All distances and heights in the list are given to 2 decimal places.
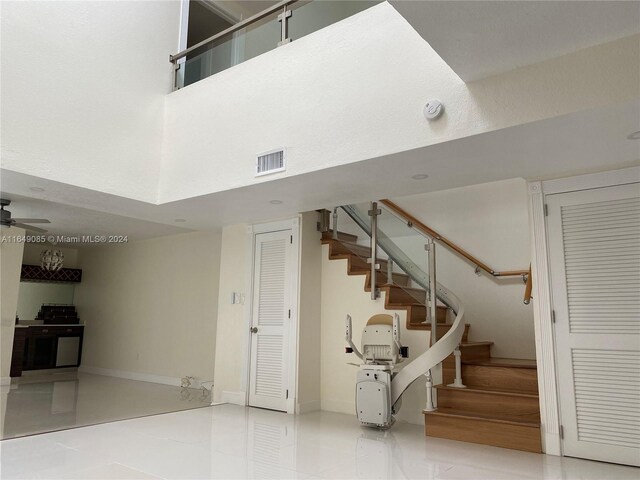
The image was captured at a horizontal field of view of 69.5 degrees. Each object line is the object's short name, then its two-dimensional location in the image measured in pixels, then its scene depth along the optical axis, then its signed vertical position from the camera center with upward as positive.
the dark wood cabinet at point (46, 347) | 8.73 -0.50
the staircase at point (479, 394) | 4.11 -0.66
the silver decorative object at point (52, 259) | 8.91 +1.22
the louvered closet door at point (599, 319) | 3.67 +0.06
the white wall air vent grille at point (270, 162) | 4.38 +1.54
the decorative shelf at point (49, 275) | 10.00 +1.06
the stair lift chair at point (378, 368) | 4.65 -0.44
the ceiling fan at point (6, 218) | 6.03 +1.37
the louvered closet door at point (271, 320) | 5.85 +0.06
